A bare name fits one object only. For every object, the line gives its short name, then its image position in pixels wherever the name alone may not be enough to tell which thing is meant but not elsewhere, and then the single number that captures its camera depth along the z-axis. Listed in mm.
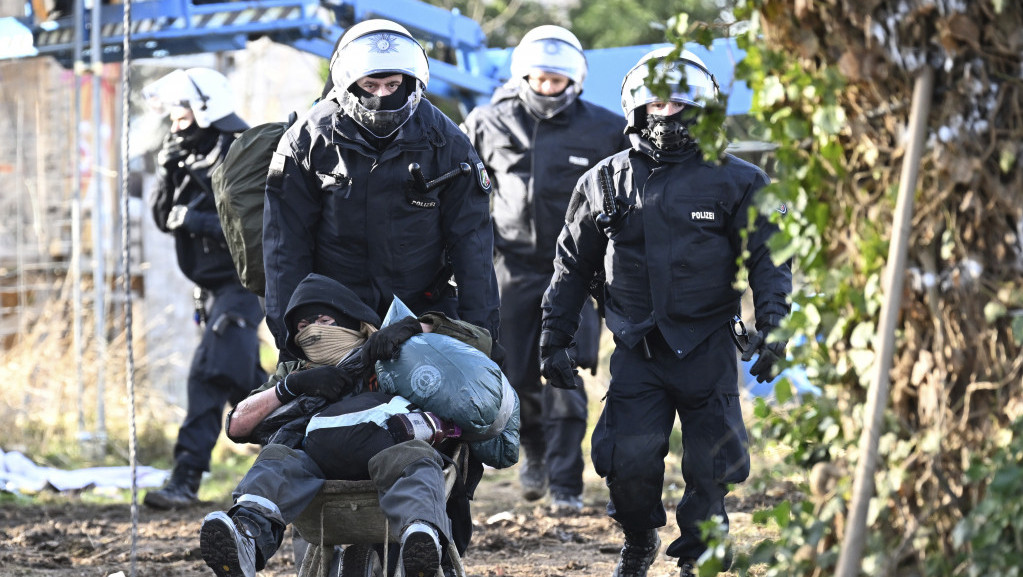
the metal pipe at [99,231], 21594
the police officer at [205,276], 16859
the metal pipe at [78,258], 21641
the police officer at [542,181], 15867
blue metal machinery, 21016
